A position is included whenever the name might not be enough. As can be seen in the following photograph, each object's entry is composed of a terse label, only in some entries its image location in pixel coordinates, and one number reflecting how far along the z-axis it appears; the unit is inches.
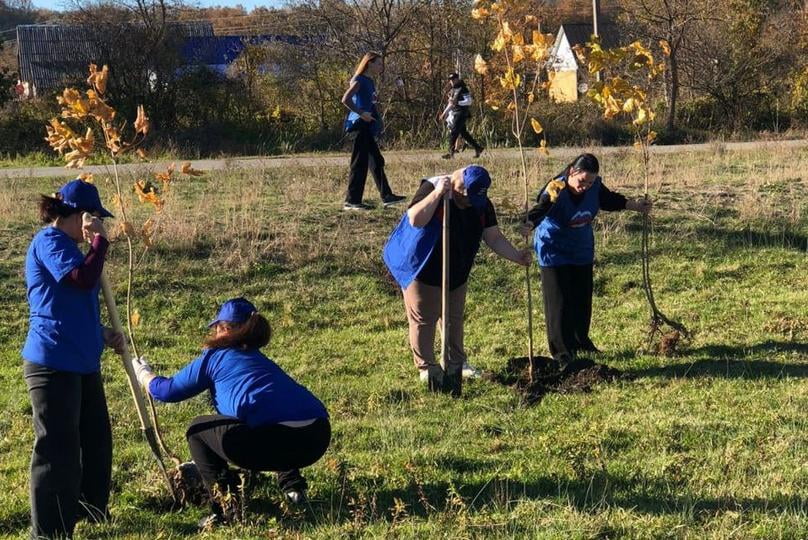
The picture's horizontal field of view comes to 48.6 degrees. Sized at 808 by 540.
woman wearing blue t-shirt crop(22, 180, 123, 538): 152.0
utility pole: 1213.5
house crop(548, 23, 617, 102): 1321.4
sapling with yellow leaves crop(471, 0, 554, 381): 235.5
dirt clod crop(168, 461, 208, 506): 172.7
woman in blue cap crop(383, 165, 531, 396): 229.3
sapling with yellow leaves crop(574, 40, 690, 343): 249.3
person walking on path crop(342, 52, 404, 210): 400.2
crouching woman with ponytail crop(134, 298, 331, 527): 158.4
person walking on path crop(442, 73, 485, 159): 678.5
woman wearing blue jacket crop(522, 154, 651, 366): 253.8
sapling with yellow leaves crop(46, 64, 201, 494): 175.2
